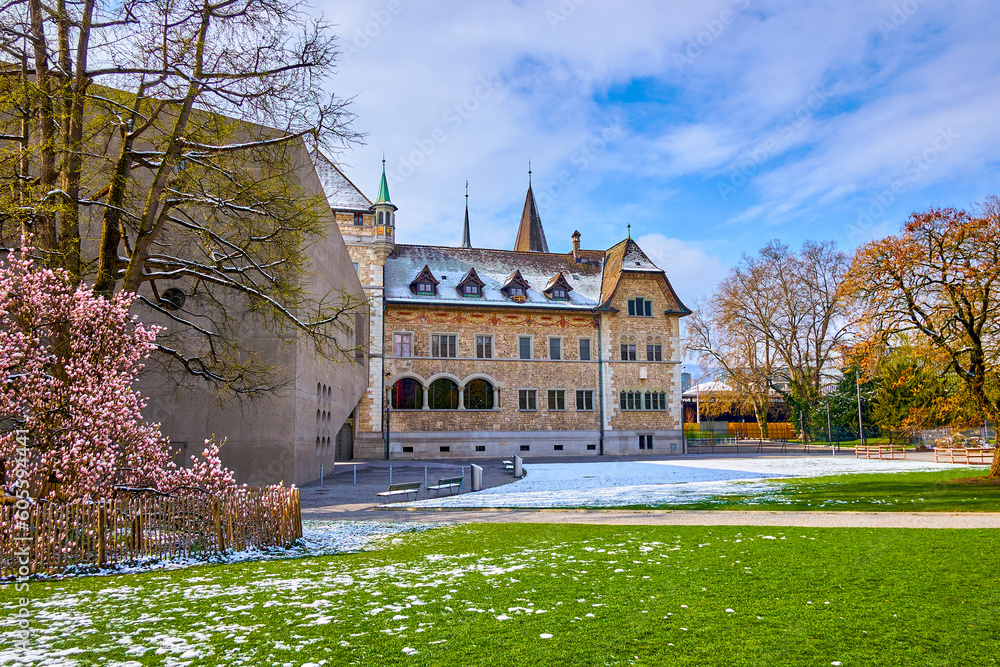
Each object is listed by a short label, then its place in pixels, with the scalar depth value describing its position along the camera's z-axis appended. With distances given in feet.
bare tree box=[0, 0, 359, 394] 37.93
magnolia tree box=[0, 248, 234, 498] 33.17
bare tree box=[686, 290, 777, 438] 165.78
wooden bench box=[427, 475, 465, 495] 65.48
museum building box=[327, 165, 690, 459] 128.16
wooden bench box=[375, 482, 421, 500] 58.41
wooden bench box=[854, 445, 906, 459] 121.43
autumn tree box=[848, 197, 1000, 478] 66.18
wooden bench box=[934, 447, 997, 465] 103.55
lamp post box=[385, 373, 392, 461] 125.49
